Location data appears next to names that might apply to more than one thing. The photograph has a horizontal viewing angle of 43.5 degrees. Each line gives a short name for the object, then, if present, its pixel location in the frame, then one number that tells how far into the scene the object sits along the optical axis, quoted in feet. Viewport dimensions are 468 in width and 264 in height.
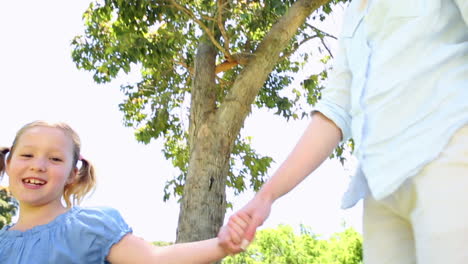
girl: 6.36
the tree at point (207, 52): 23.24
